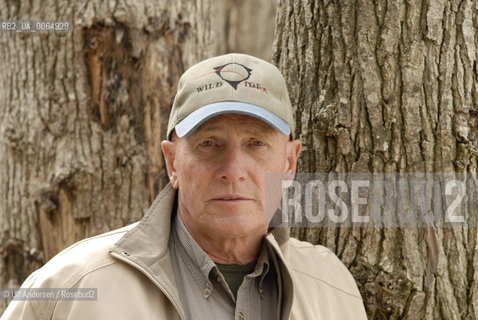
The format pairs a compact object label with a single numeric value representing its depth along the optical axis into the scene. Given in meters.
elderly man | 4.70
